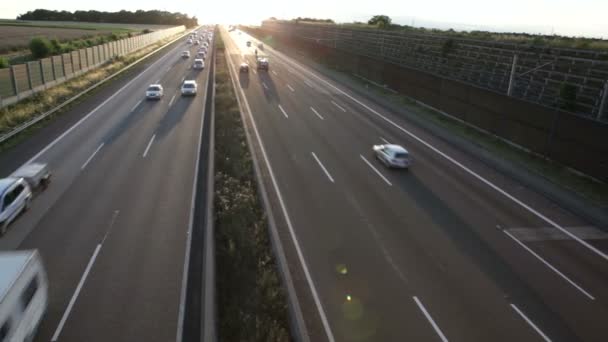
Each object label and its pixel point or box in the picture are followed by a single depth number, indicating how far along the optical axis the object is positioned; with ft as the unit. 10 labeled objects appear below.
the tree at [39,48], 177.88
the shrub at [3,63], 124.26
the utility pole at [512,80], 97.81
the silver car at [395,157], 73.26
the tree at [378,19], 369.50
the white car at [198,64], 191.72
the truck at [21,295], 26.71
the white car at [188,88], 127.59
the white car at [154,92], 120.06
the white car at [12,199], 46.06
